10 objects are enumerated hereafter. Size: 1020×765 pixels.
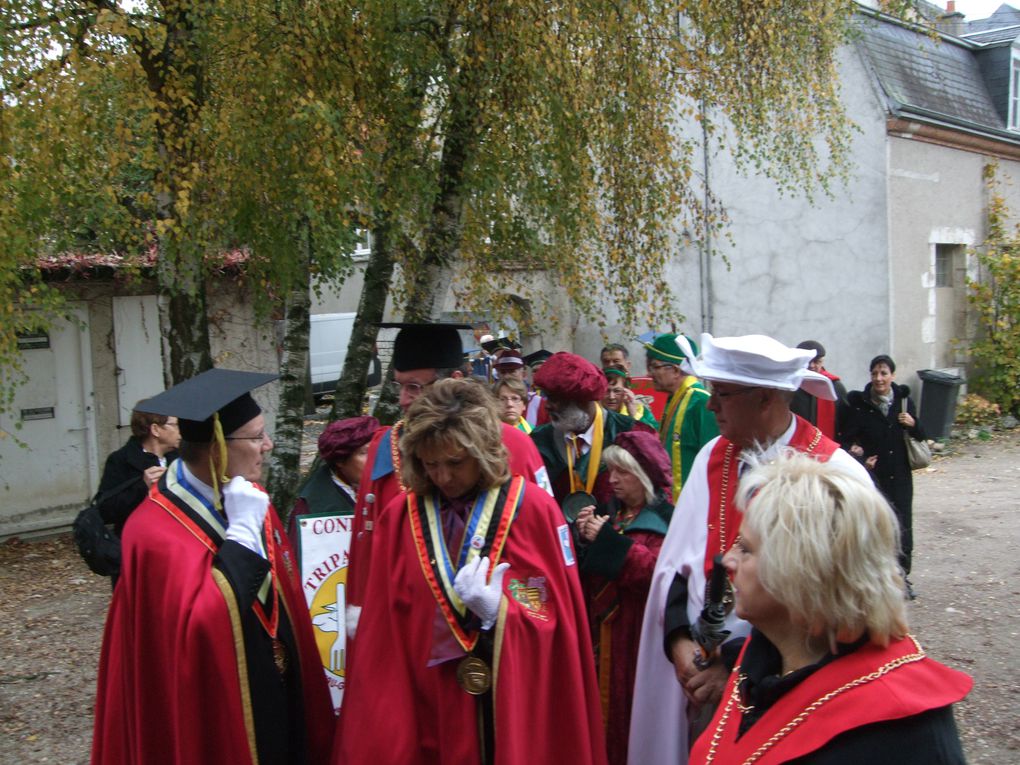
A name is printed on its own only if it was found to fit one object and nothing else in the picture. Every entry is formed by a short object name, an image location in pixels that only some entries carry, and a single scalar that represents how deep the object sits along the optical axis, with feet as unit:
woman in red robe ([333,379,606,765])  10.12
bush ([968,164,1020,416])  58.39
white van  70.85
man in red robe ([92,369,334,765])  9.80
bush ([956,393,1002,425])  57.21
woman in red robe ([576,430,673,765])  12.39
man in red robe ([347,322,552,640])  12.38
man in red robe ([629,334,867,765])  9.98
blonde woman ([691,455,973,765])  5.90
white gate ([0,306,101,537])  35.04
